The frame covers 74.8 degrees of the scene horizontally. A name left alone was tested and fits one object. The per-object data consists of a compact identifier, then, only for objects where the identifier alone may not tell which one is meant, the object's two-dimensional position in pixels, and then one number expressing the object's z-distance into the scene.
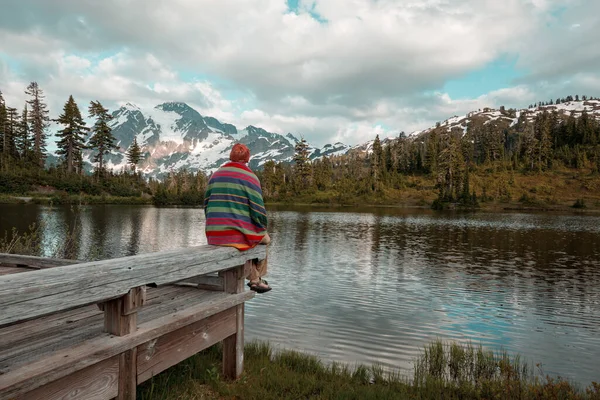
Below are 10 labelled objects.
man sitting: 5.95
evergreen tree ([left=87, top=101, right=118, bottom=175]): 100.56
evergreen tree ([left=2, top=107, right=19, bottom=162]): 85.08
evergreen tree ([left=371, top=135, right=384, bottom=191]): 116.28
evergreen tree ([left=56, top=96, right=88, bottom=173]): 93.19
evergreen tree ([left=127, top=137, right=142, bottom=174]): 121.12
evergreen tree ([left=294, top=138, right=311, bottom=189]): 122.56
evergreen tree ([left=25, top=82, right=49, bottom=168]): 93.81
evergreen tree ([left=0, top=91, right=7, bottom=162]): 82.94
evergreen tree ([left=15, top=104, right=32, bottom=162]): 90.23
